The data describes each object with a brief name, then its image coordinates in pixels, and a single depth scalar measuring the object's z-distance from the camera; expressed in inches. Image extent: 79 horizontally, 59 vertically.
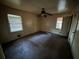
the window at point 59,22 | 140.5
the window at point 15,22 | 96.0
